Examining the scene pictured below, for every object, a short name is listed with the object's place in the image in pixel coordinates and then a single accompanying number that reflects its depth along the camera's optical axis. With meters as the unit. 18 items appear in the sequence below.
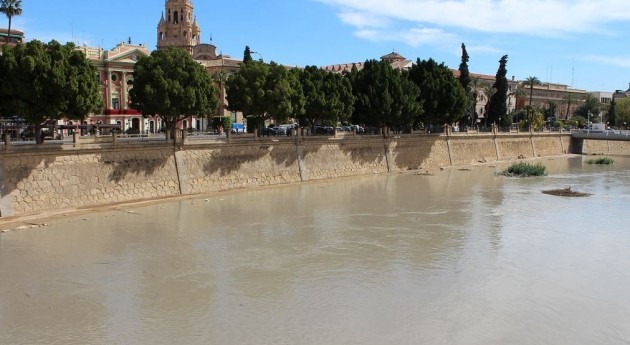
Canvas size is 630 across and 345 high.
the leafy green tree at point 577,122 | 112.10
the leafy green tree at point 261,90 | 40.53
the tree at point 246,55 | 61.10
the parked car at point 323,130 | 52.69
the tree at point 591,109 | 132.75
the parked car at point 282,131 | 46.03
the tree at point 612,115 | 111.62
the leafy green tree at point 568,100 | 136.55
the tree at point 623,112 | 110.88
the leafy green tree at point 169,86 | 33.91
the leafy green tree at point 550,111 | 119.94
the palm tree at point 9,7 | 44.78
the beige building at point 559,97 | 138.75
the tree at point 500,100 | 76.38
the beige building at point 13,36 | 57.62
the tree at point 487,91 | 77.80
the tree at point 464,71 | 69.62
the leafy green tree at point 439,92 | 56.72
